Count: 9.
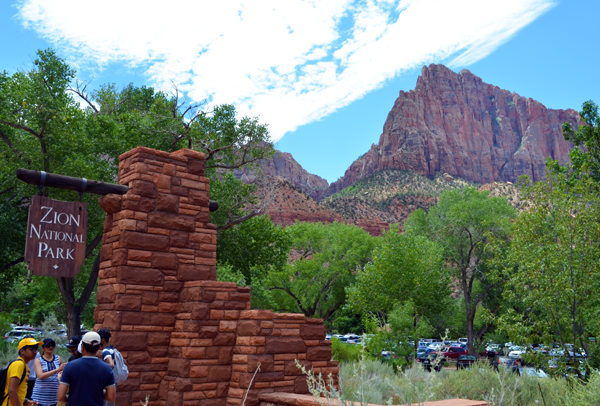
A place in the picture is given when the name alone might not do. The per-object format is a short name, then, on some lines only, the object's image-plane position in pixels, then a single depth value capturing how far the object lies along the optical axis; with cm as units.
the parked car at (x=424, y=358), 2686
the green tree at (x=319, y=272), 3447
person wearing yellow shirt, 557
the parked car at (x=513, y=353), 3038
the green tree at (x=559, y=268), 1086
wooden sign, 737
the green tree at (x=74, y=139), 1494
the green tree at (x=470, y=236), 3105
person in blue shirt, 455
